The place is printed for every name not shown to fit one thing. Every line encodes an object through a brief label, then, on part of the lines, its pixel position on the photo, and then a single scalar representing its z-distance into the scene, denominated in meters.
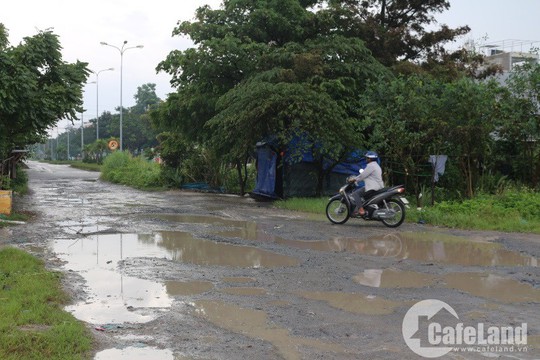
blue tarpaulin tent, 18.16
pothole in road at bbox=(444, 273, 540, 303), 6.43
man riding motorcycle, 12.51
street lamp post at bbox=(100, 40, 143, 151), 41.36
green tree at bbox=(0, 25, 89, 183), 12.19
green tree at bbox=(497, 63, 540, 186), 14.27
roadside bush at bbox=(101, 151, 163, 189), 27.55
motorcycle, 12.28
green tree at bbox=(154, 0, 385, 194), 16.02
